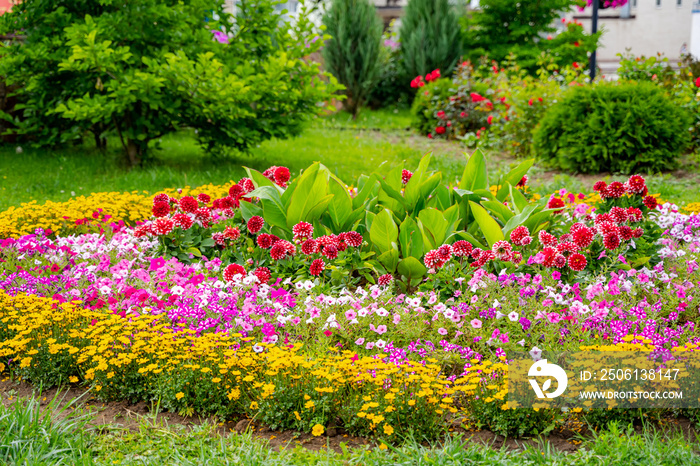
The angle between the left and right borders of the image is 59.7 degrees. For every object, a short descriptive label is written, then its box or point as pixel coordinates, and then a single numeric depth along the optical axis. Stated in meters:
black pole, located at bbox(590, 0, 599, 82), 10.07
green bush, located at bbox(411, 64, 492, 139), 10.89
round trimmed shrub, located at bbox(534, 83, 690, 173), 7.28
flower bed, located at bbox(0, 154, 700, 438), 2.55
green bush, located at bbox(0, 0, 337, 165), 6.55
